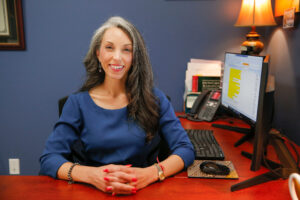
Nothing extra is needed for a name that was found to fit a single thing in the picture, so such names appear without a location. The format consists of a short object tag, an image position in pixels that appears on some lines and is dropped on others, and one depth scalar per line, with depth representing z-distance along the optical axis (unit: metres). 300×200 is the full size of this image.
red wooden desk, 0.93
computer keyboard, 1.27
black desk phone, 1.93
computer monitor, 0.98
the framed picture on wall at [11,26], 2.05
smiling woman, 1.27
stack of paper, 2.14
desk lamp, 1.83
